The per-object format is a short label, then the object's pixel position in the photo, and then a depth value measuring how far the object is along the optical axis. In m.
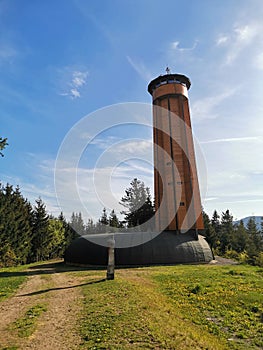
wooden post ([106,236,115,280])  17.78
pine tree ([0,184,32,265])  36.38
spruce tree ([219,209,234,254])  61.14
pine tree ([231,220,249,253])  59.22
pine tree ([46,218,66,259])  54.00
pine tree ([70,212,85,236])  98.06
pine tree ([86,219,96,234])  100.31
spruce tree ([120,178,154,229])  56.22
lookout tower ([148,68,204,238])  33.83
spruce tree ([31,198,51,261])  49.03
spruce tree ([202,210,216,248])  56.36
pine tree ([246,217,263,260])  55.38
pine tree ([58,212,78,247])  61.97
